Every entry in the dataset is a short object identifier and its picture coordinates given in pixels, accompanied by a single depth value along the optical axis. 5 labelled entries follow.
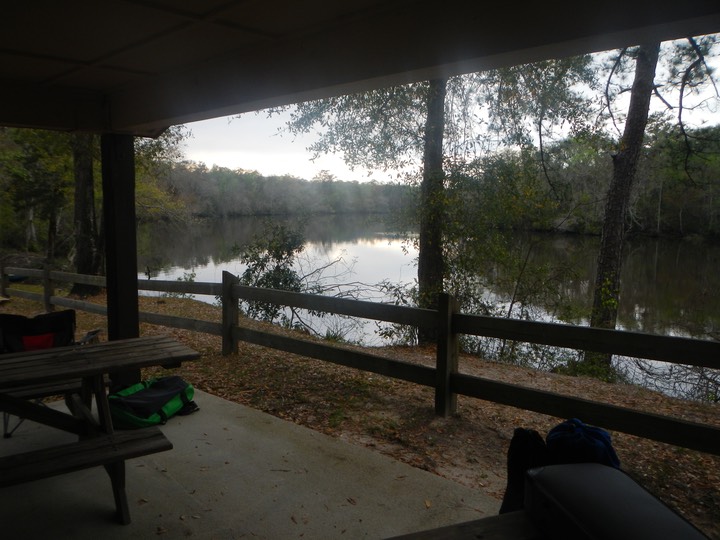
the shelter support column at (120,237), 4.07
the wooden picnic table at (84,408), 2.31
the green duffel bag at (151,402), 3.73
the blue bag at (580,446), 1.52
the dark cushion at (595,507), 1.14
